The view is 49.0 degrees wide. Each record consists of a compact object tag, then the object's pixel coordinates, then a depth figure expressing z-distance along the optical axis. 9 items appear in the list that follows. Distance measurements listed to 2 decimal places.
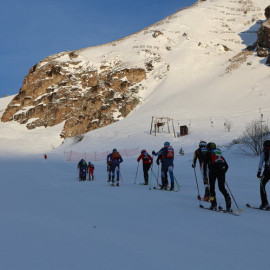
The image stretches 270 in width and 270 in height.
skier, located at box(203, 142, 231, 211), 7.54
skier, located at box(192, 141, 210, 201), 9.80
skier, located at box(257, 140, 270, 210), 8.26
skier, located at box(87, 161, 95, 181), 18.64
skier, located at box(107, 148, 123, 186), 14.29
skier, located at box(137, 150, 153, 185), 14.56
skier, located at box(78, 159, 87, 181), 18.05
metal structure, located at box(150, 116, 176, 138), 40.60
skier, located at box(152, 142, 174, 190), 12.16
